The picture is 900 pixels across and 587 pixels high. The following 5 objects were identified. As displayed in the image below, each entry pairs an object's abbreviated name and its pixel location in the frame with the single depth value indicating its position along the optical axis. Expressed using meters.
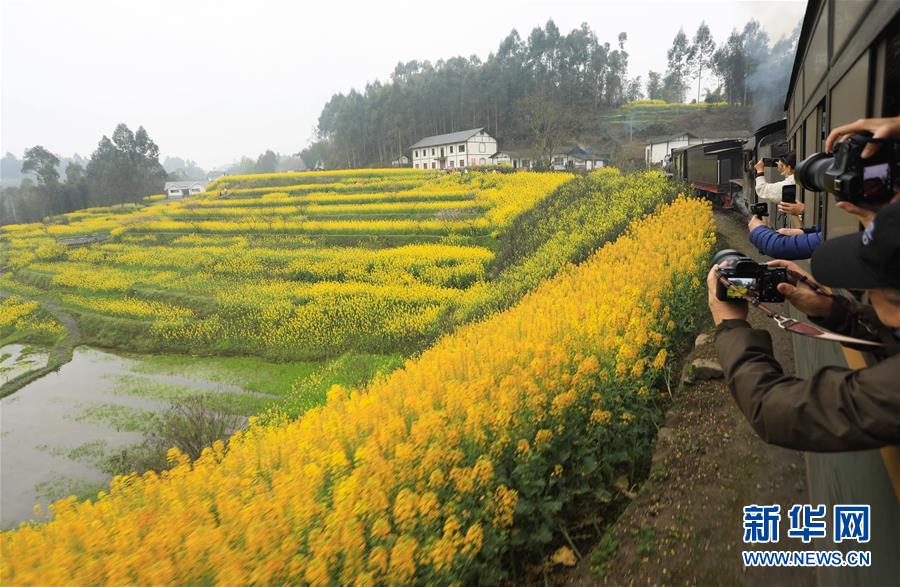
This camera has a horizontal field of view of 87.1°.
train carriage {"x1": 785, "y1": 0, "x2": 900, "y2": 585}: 1.45
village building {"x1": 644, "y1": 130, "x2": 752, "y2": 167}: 42.28
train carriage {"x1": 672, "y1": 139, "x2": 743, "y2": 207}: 15.09
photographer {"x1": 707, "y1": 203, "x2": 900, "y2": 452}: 1.05
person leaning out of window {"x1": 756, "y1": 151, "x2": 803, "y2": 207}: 4.15
